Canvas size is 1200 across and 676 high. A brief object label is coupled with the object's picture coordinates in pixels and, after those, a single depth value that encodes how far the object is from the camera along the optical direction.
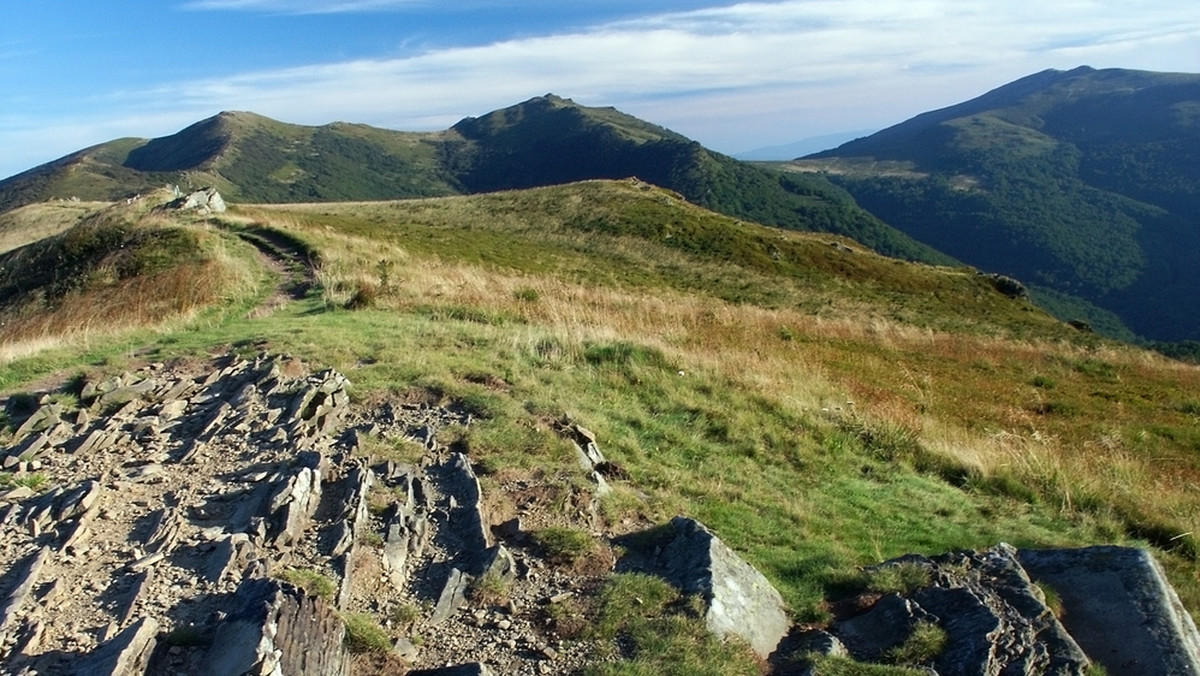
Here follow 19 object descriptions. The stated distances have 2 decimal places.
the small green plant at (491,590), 5.04
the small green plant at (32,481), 6.02
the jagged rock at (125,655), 3.88
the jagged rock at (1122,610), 4.65
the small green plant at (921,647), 4.59
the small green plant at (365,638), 4.38
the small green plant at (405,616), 4.72
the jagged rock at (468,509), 5.75
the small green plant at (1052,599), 5.15
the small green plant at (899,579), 5.41
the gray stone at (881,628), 4.81
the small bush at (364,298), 13.93
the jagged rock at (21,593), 4.24
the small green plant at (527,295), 16.36
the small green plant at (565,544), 5.61
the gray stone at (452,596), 4.87
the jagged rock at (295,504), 5.54
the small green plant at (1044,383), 16.62
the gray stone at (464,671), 4.11
